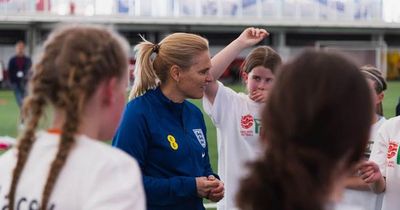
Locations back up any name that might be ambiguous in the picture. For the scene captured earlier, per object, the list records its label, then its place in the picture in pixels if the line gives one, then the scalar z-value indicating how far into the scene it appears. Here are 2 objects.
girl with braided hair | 2.05
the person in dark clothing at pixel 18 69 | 18.61
